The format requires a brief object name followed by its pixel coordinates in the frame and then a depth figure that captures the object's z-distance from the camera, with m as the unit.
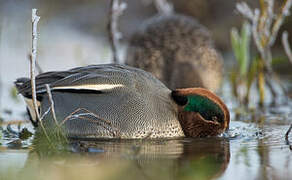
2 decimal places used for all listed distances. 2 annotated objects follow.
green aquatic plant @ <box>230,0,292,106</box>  12.34
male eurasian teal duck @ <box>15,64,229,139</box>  8.99
